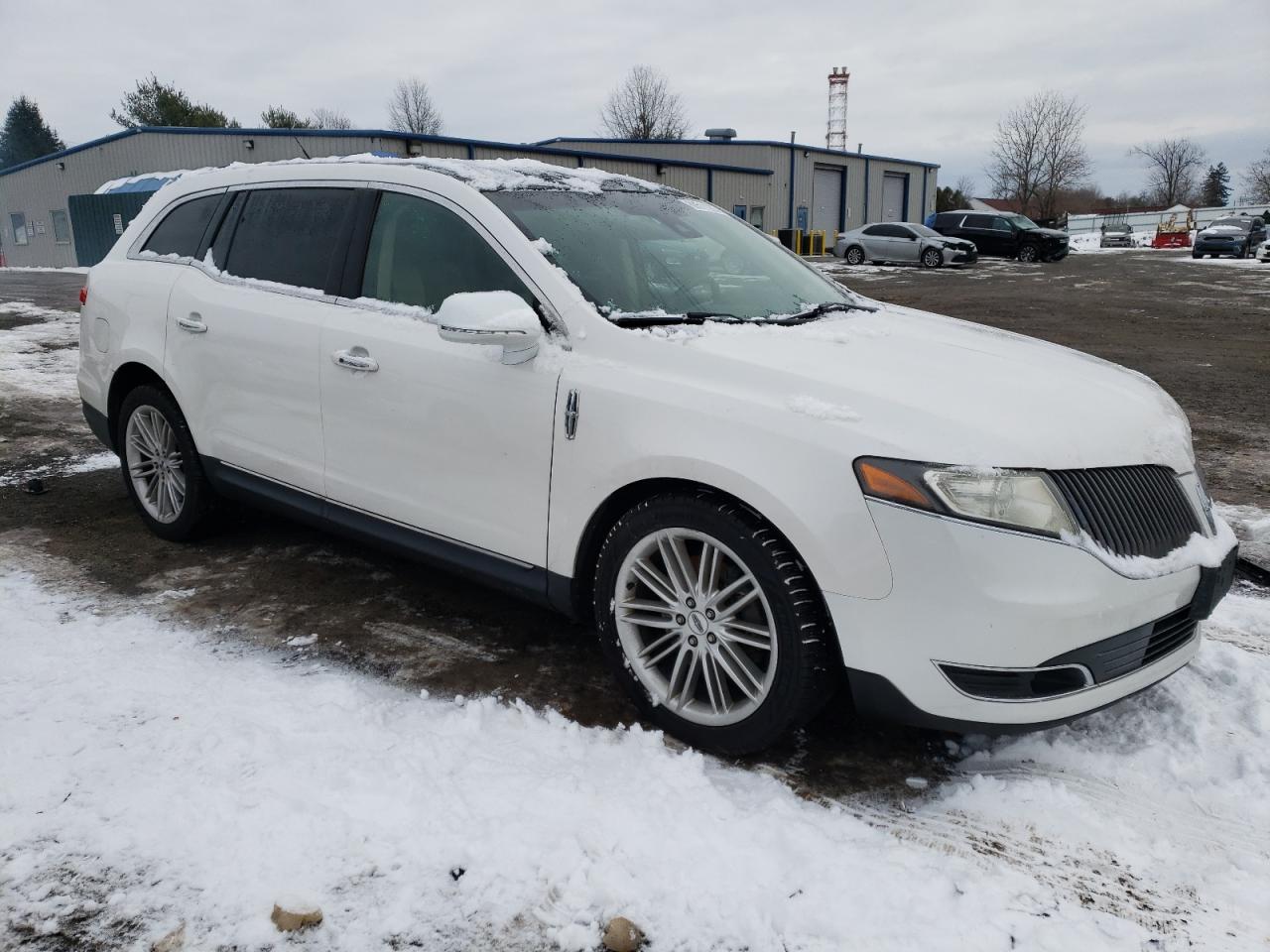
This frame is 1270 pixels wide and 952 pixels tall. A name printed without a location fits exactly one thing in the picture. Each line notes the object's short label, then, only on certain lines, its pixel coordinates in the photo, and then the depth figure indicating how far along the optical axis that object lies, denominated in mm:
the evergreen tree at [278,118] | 55722
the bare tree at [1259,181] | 78000
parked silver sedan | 29125
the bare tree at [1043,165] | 66438
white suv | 2404
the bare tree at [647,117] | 65562
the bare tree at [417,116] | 74125
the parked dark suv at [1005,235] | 32438
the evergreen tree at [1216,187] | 102875
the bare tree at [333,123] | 76169
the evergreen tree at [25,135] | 75438
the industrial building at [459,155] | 29359
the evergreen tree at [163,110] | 48438
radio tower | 75812
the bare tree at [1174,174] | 91188
